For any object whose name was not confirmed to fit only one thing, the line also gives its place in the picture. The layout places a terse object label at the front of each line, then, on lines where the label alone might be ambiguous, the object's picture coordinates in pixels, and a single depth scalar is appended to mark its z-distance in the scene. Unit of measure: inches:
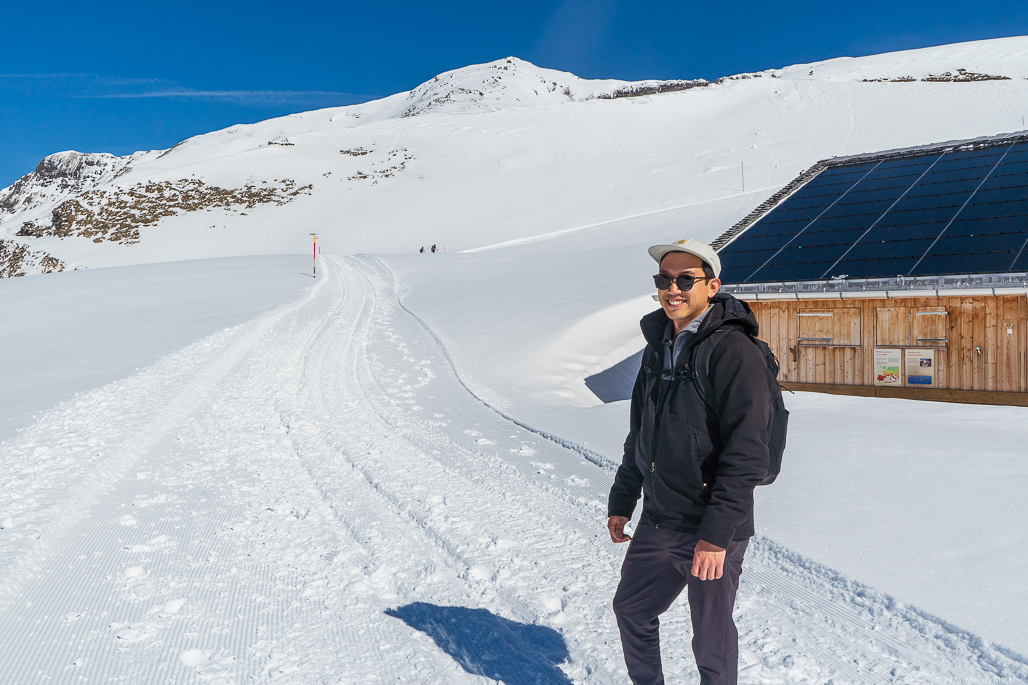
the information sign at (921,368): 387.2
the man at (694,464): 83.8
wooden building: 361.4
